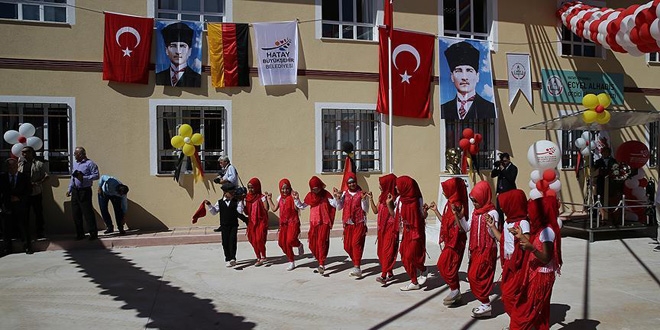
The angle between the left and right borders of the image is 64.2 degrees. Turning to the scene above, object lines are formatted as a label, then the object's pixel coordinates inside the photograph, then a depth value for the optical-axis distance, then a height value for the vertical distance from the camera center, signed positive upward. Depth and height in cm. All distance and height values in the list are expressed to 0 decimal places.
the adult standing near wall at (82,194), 982 -73
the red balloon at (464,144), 1220 +24
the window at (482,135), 1334 +49
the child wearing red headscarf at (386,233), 680 -101
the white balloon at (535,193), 945 -71
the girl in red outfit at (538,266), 447 -96
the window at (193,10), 1170 +327
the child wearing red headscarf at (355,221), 733 -93
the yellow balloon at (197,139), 1069 +33
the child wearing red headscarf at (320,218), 755 -91
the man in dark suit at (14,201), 909 -79
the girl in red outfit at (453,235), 576 -90
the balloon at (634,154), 1141 -1
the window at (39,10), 1063 +297
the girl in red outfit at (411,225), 648 -88
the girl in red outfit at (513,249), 461 -86
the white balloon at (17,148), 964 +14
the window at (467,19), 1370 +357
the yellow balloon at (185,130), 1068 +51
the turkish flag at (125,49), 1091 +222
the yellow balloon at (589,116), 1009 +73
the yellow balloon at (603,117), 1013 +71
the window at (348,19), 1274 +333
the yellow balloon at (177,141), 1060 +28
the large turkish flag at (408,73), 1258 +198
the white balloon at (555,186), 950 -58
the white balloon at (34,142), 979 +25
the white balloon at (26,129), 976 +49
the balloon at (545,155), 943 -2
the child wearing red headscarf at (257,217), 802 -95
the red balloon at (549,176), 931 -39
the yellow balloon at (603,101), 1020 +102
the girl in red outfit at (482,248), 534 -95
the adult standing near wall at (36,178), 971 -42
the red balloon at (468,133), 1218 +48
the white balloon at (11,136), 956 +36
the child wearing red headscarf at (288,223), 777 -101
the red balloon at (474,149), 1227 +12
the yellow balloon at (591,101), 1020 +102
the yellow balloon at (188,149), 1070 +12
